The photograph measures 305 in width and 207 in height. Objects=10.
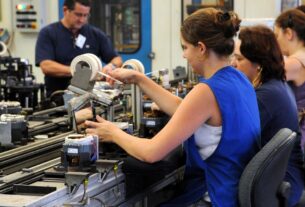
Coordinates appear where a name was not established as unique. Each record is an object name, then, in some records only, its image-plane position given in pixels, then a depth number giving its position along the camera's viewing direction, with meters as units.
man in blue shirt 4.89
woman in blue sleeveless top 2.34
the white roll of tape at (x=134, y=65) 3.34
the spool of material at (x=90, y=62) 2.74
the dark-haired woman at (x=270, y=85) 2.81
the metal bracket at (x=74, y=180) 2.12
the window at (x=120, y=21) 6.56
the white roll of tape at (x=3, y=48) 6.45
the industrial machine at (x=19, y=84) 5.16
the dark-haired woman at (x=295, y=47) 3.54
